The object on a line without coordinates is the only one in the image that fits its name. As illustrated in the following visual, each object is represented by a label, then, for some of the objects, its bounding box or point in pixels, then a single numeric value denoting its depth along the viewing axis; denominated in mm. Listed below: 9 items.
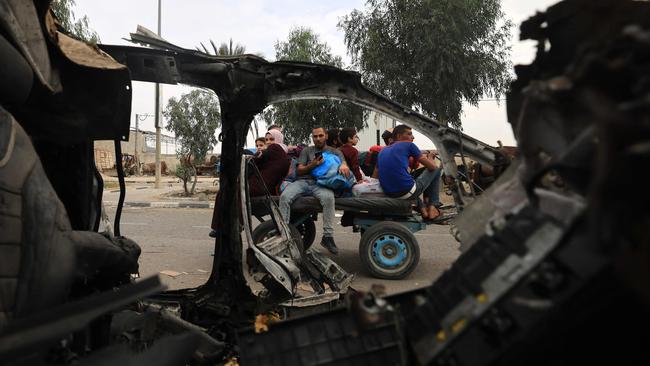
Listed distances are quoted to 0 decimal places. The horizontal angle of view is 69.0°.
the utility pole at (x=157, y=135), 17145
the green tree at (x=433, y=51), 12873
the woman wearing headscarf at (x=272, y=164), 6430
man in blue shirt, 6109
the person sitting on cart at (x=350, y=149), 7098
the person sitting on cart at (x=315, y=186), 6109
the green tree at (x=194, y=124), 18203
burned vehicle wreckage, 767
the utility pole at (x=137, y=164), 37938
